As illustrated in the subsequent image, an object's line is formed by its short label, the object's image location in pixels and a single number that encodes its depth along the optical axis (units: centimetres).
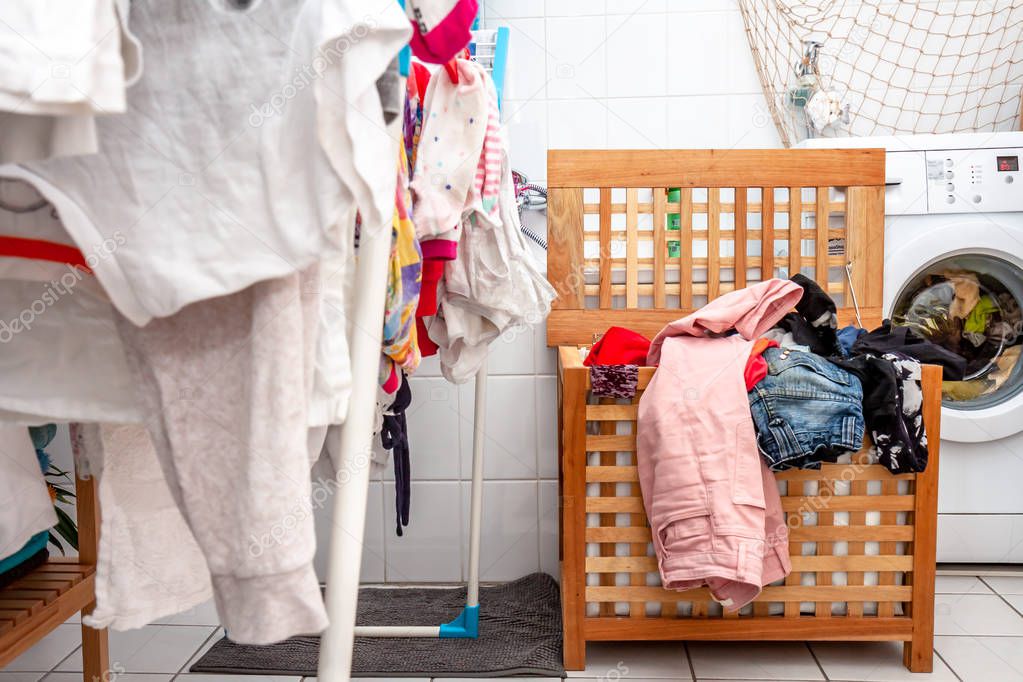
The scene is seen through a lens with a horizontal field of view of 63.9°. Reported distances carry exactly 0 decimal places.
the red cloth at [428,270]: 119
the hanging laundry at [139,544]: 72
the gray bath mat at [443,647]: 171
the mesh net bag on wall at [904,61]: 225
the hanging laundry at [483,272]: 118
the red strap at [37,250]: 62
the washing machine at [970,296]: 205
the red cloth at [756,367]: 154
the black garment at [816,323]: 167
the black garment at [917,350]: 165
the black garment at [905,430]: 157
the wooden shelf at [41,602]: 120
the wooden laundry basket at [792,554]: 163
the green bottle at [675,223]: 211
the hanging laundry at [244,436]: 59
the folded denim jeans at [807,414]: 149
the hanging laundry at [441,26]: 76
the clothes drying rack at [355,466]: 66
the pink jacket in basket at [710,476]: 148
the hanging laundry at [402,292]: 97
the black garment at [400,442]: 138
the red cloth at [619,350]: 175
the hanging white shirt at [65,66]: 47
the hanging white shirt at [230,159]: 56
